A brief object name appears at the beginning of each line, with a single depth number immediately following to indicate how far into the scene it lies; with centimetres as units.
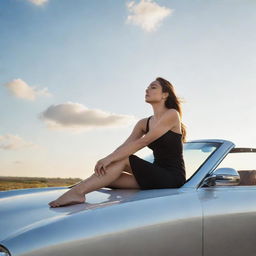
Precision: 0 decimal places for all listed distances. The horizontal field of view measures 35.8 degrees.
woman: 337
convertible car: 222
